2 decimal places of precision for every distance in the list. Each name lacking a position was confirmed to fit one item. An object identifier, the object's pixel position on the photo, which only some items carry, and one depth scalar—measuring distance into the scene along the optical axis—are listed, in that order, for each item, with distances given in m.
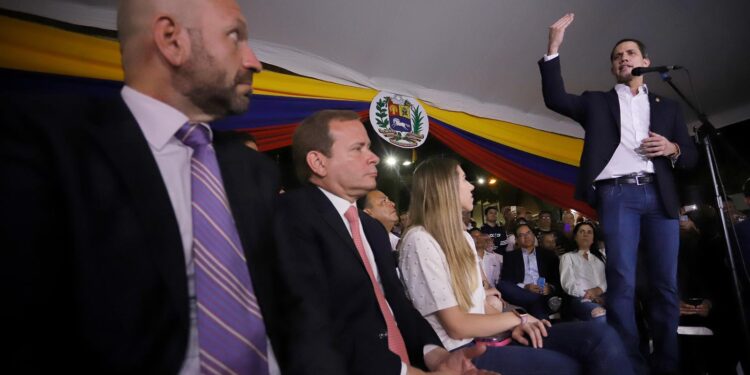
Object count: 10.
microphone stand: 1.93
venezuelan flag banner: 2.16
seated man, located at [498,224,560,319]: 3.67
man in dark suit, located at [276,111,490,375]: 0.86
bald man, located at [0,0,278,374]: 0.57
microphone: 1.99
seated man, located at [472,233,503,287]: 4.35
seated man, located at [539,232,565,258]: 4.92
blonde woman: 1.29
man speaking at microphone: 1.89
